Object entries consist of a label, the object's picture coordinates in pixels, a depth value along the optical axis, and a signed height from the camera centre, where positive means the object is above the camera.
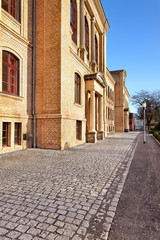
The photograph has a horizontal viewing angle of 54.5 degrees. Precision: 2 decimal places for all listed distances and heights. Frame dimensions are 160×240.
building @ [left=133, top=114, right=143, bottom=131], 113.99 -0.13
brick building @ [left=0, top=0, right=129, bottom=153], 8.77 +3.08
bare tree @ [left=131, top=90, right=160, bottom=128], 42.94 +4.75
